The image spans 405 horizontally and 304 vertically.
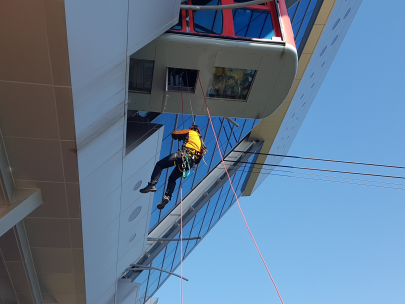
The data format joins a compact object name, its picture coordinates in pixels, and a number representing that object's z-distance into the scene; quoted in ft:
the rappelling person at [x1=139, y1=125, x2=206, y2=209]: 21.61
